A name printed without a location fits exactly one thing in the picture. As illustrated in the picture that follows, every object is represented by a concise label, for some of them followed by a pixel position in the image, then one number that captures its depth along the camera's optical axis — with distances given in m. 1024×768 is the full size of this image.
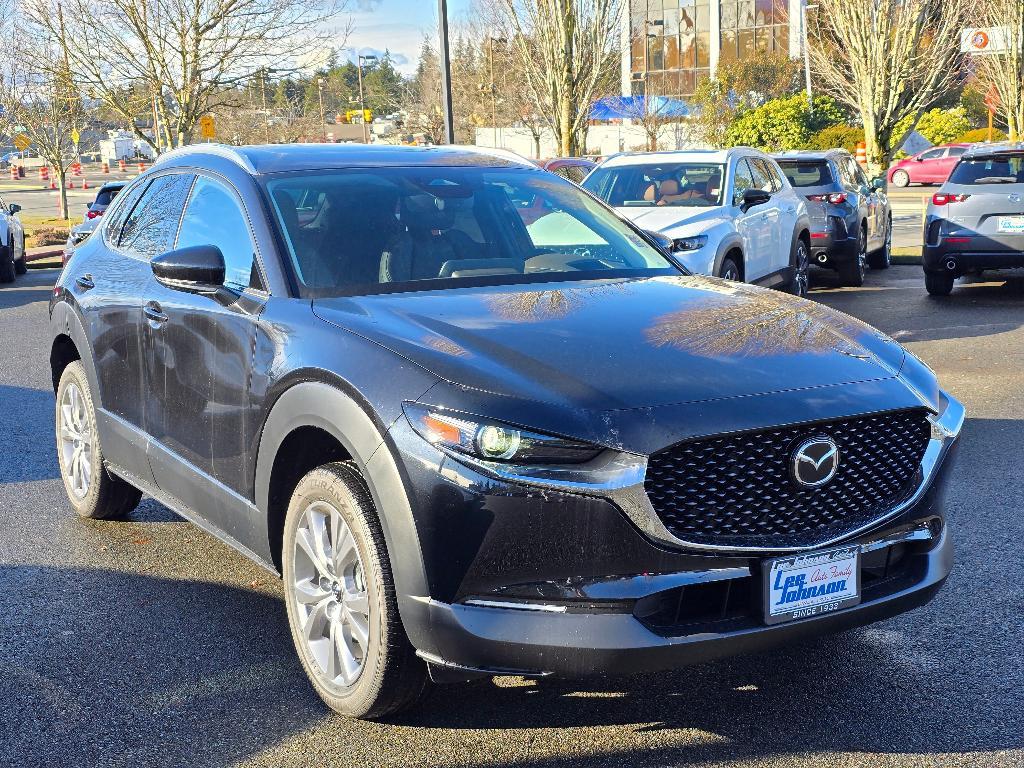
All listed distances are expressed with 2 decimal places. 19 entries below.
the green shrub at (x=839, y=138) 44.59
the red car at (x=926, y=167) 40.06
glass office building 57.97
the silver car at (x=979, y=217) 13.35
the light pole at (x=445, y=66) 18.64
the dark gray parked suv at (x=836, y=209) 15.41
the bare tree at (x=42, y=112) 31.50
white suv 11.14
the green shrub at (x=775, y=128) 46.34
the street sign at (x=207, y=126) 29.11
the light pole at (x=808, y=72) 47.09
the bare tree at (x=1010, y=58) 27.48
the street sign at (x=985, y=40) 26.47
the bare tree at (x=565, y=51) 25.34
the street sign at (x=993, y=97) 33.91
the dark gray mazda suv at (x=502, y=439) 3.21
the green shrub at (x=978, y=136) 47.52
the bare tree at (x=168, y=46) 27.03
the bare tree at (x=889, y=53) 23.28
